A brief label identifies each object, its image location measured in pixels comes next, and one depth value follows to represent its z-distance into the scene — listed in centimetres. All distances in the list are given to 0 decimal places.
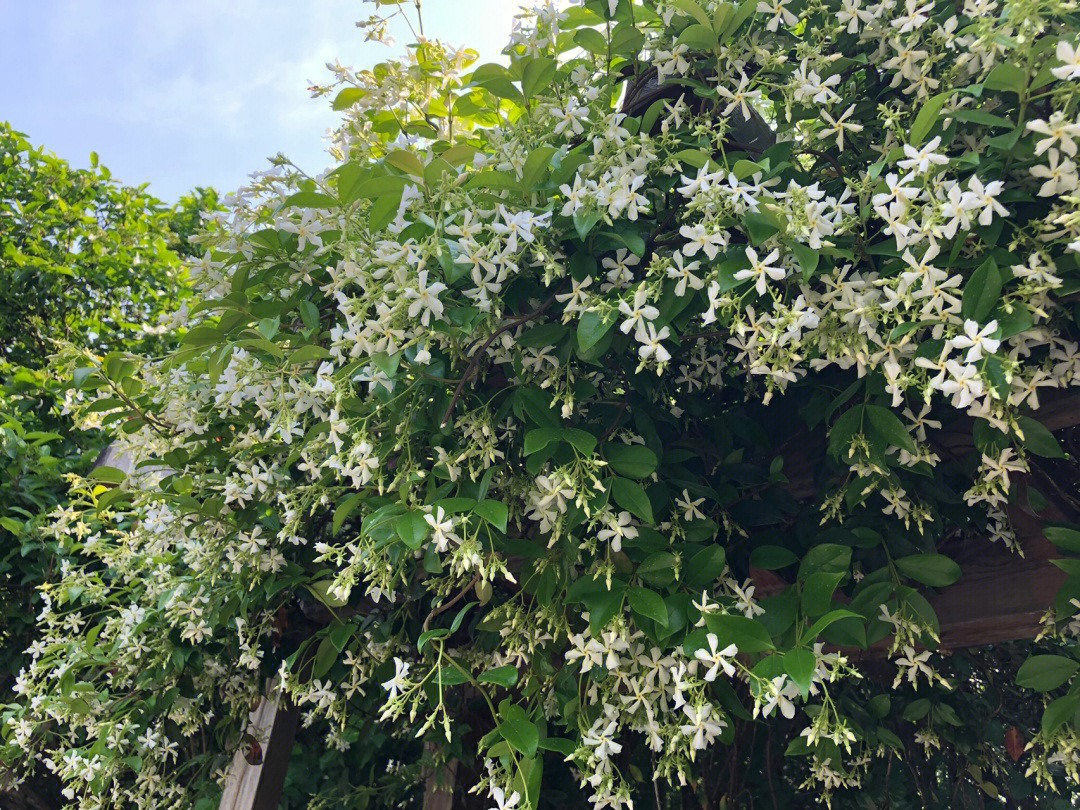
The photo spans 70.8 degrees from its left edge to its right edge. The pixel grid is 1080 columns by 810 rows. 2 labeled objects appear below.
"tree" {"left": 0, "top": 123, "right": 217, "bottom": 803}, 326
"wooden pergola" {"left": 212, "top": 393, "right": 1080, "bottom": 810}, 110
